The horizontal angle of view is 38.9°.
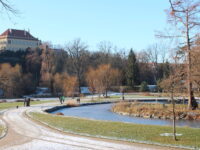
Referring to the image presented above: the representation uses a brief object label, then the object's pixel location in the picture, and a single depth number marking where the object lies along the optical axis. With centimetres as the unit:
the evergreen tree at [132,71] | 6994
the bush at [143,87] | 6450
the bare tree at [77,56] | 7075
